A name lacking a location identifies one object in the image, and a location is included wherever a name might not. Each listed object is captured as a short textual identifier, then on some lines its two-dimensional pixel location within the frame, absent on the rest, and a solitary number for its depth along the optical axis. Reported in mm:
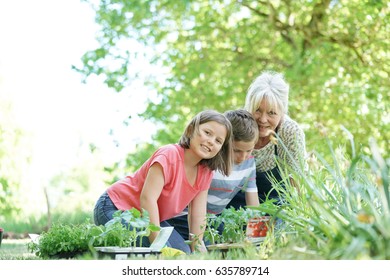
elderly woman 3363
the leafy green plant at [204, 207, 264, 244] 2637
